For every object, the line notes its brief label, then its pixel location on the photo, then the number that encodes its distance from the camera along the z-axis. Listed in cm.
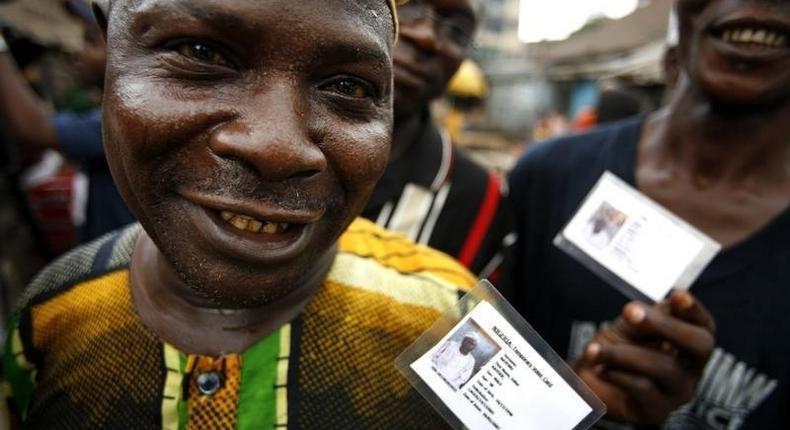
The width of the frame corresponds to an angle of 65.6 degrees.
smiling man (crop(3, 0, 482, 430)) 31
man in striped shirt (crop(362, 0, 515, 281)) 66
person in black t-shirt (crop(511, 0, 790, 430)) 55
